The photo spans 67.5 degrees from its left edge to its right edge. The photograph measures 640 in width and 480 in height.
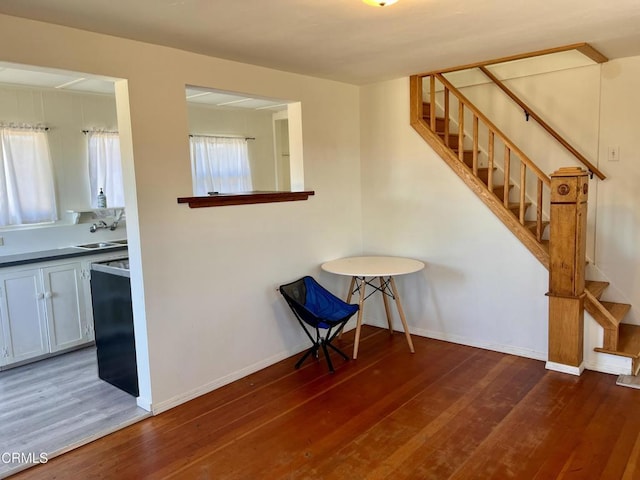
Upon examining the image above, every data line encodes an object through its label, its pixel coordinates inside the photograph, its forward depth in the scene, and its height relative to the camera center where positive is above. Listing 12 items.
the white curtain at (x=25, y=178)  4.17 +0.17
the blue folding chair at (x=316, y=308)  3.46 -0.94
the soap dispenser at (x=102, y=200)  4.74 -0.05
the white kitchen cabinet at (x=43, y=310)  3.79 -0.94
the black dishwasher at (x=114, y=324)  3.17 -0.89
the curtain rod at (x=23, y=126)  4.14 +0.62
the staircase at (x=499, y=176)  3.39 +0.04
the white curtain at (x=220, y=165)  5.85 +0.32
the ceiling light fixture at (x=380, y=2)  2.15 +0.82
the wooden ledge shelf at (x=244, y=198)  3.16 -0.06
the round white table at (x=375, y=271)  3.70 -0.66
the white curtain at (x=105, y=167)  4.74 +0.27
